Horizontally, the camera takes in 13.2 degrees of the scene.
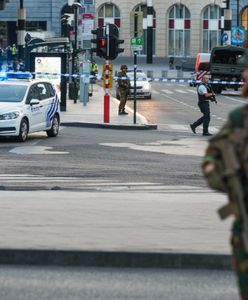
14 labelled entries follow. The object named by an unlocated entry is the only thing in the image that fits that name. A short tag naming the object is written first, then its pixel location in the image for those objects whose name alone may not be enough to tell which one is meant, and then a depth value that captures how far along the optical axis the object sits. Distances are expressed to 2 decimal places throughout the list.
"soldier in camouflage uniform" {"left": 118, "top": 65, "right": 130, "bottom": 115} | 37.56
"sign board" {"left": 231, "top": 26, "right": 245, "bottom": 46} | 89.56
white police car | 24.86
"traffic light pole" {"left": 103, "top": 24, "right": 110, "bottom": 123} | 33.62
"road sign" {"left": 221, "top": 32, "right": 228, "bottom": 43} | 84.69
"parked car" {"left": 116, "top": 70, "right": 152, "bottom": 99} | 53.91
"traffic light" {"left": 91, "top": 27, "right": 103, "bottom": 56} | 35.06
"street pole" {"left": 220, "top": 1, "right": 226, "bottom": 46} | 88.75
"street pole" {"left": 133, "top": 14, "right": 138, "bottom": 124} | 39.03
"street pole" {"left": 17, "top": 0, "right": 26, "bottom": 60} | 43.94
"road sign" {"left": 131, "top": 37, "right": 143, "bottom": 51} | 37.29
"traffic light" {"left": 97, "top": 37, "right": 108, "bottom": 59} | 34.88
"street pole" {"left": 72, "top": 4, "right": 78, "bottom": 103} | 44.26
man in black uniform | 29.39
